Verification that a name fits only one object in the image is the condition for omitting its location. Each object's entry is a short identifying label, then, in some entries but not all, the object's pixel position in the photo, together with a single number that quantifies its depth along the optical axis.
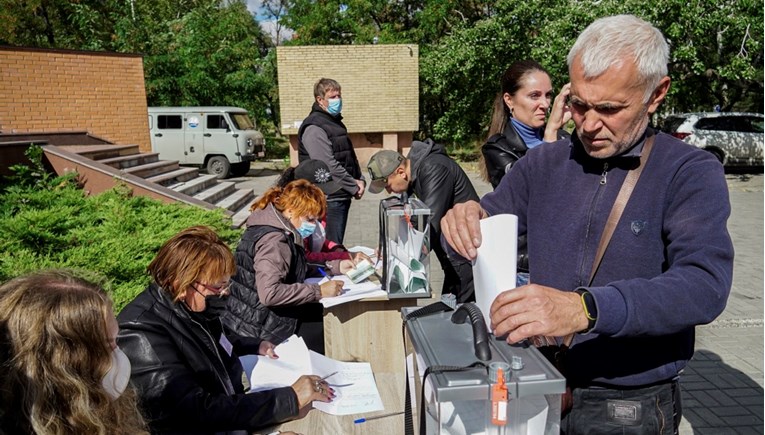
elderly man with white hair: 1.17
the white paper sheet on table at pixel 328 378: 2.53
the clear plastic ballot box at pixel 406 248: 3.15
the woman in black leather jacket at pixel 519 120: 3.24
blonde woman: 1.48
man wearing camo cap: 3.88
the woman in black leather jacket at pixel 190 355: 2.26
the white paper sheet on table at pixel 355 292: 3.30
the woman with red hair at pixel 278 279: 3.60
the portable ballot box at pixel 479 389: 1.05
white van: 18.05
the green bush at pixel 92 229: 5.07
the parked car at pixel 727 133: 17.22
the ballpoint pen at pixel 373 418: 2.41
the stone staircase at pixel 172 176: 11.35
